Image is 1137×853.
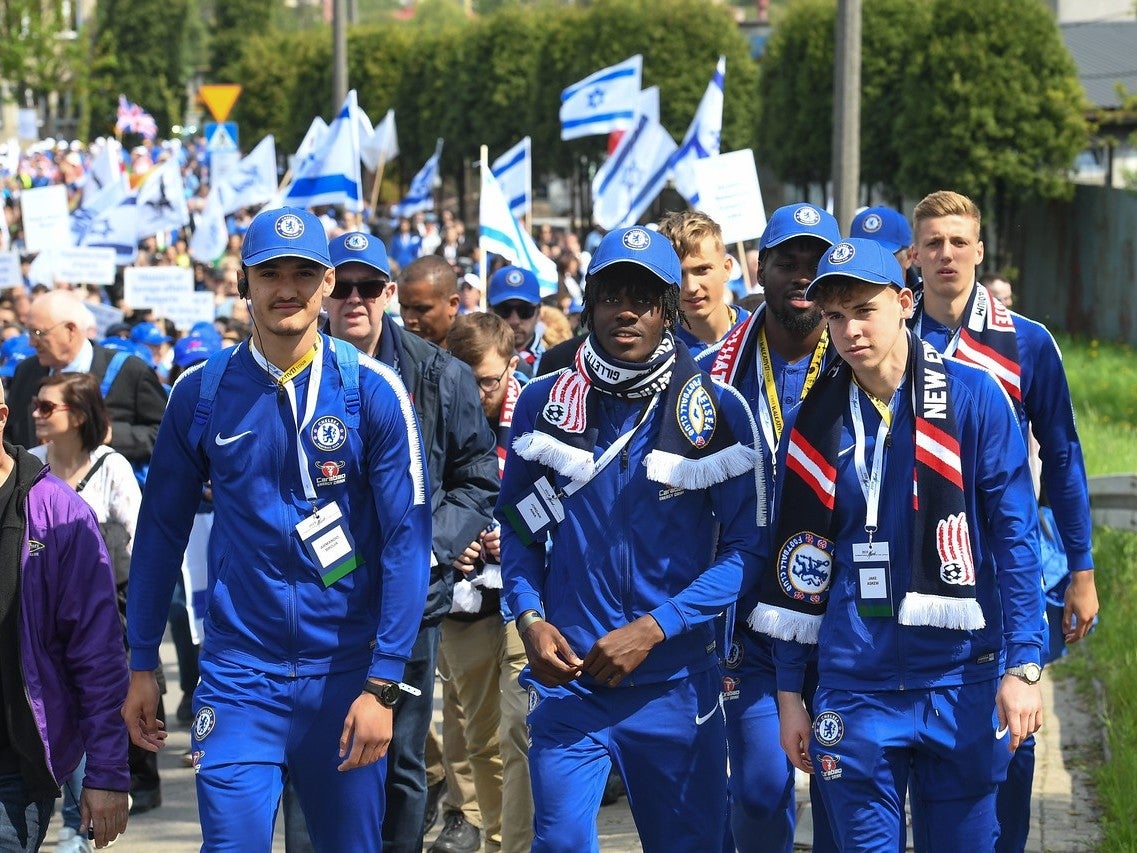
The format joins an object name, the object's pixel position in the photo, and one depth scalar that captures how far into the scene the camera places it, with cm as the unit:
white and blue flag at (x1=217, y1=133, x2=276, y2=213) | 2231
